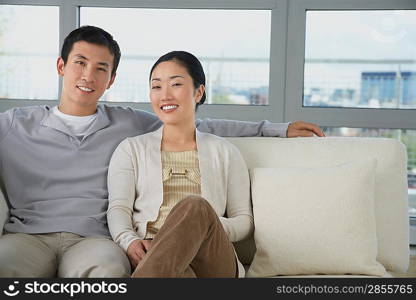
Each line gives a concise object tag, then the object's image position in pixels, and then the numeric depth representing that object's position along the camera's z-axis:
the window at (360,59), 4.44
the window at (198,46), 4.52
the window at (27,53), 4.60
